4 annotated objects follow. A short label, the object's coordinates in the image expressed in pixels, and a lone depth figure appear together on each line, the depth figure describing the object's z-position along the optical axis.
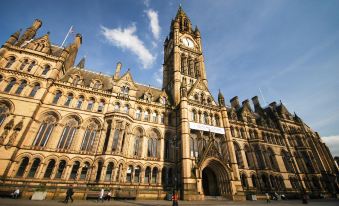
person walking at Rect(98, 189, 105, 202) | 17.46
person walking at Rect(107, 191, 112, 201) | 18.55
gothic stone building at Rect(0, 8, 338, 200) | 20.84
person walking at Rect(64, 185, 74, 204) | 14.88
